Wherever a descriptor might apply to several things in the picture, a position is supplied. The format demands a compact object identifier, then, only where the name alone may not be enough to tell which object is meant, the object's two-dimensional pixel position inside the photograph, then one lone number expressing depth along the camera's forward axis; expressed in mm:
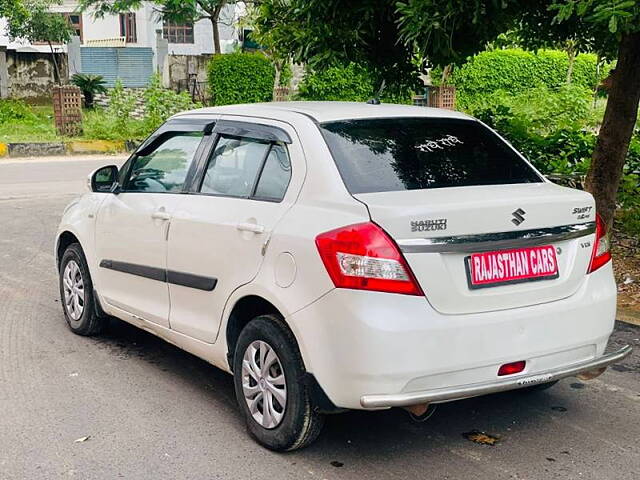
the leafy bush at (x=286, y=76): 27408
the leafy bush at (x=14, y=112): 25312
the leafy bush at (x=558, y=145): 8969
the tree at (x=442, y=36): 6699
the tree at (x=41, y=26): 31797
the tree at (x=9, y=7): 26188
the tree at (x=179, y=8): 29275
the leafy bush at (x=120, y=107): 22672
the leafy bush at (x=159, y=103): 23216
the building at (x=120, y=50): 30109
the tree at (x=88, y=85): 27758
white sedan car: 3881
